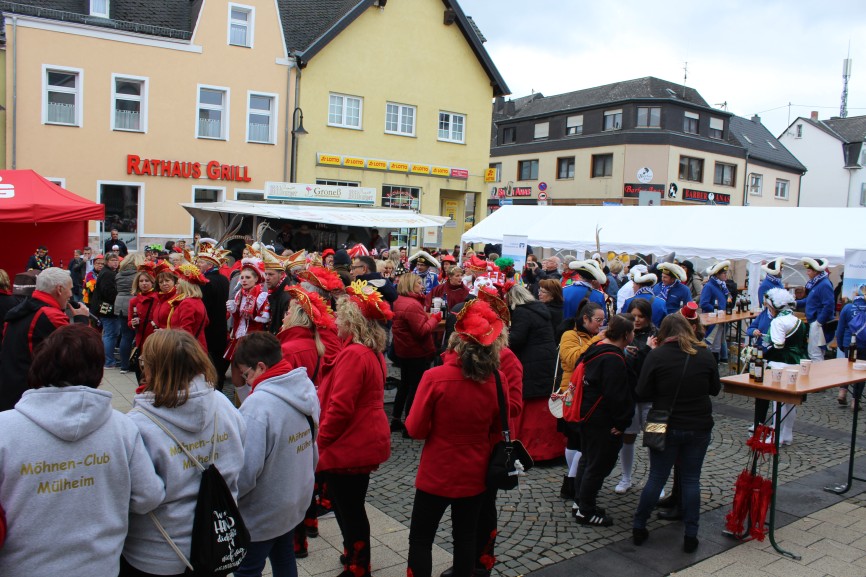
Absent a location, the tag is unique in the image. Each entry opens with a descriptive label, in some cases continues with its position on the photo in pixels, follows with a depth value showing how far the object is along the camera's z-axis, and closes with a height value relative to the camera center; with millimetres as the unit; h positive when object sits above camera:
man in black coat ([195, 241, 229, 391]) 7863 -994
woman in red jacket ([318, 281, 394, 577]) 4023 -1170
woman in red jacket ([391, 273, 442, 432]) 7445 -1051
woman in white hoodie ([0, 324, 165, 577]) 2354 -900
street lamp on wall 22703 +3345
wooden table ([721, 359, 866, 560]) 5238 -1079
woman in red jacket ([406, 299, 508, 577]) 3822 -1087
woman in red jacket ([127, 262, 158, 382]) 7359 -897
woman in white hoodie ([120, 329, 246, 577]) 2715 -861
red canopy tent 11906 -36
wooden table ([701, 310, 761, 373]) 10977 -1123
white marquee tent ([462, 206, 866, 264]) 14234 +442
